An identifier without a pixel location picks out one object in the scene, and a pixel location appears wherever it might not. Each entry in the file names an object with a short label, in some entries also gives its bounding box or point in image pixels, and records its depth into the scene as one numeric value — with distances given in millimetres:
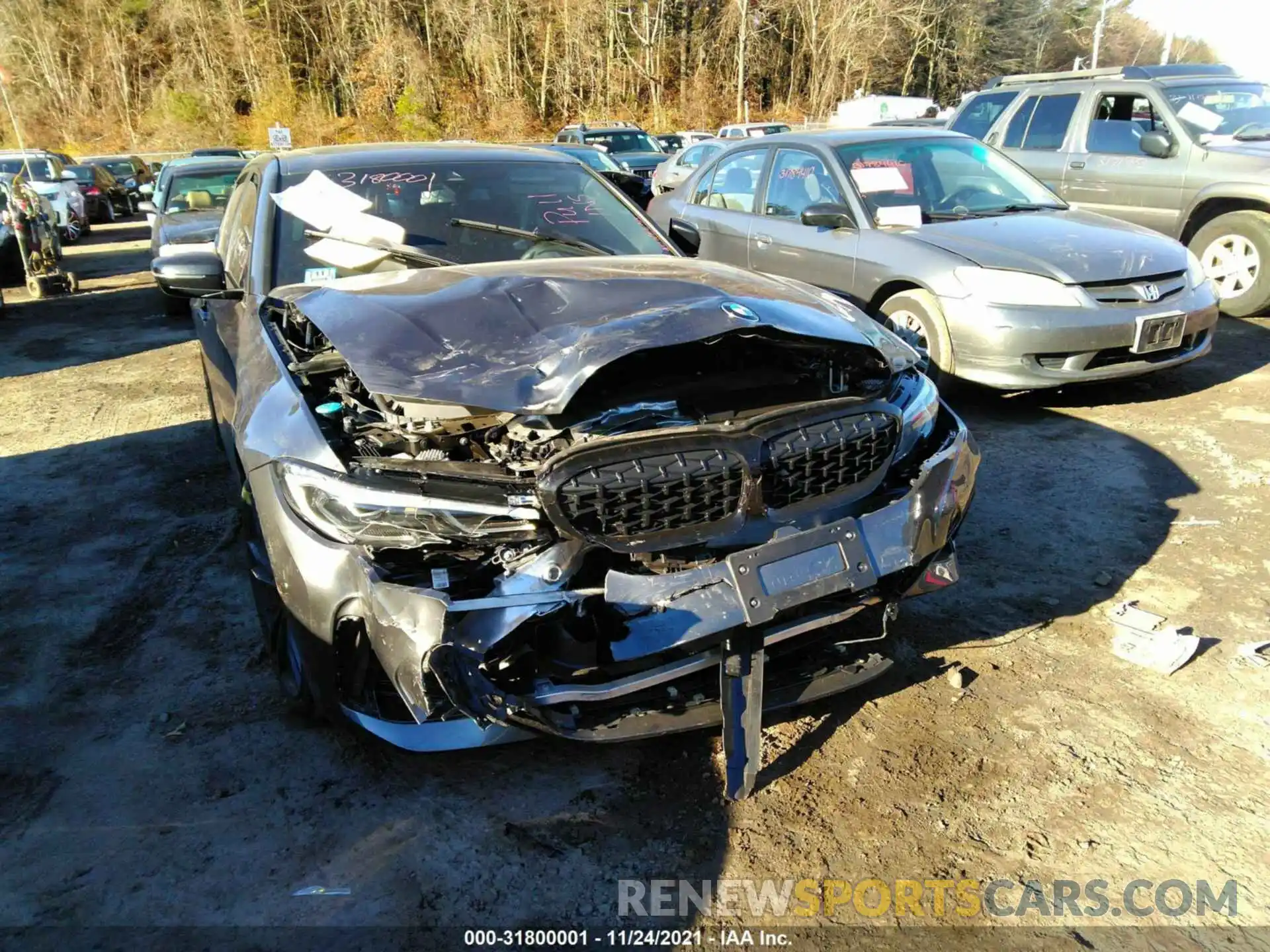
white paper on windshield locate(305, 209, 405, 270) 3621
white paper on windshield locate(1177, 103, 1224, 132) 7637
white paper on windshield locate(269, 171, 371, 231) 3719
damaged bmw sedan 2238
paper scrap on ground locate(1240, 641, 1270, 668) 3051
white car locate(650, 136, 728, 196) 12188
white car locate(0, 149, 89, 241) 16859
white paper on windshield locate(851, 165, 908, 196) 6023
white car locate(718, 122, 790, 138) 23122
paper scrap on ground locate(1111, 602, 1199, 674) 3047
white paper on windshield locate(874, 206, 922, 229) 5852
